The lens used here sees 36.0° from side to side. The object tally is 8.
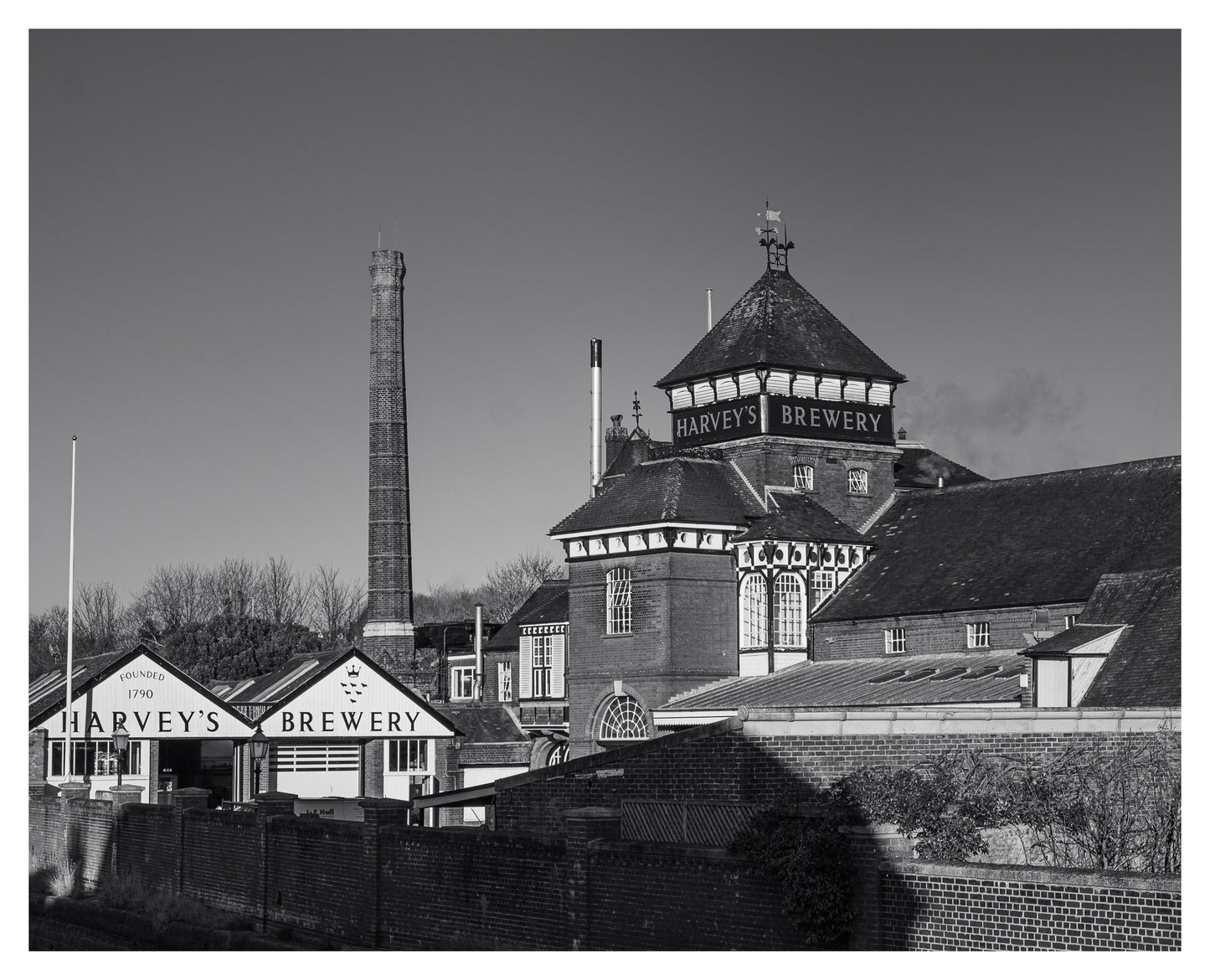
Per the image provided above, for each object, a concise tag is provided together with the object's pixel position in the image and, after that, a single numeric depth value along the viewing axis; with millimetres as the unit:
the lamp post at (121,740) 44816
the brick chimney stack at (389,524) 66562
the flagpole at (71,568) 40781
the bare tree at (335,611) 108250
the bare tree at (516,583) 112025
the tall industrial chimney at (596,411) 68000
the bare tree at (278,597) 105875
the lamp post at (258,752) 53562
